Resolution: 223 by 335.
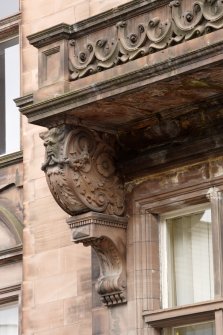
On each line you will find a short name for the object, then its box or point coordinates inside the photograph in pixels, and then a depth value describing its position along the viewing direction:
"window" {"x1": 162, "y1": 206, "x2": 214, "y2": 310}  16.70
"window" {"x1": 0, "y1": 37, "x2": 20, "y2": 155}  19.45
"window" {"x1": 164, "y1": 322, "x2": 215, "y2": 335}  16.39
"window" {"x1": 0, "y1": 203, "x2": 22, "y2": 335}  18.56
